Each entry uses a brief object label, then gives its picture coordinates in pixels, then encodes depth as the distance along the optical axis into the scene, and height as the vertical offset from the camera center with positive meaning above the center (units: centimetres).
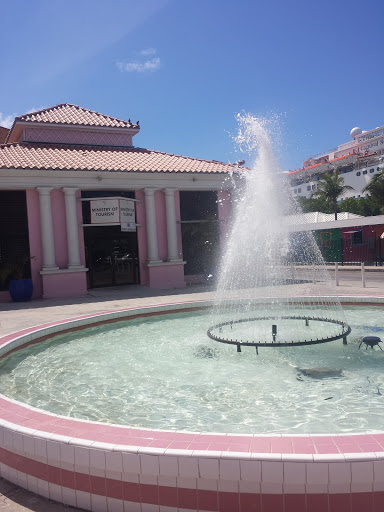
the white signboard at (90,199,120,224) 1770 +167
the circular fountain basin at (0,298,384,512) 282 -156
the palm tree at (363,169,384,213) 4606 +513
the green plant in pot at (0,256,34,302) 1571 -91
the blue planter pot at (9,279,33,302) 1569 -129
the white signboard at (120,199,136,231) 1786 +143
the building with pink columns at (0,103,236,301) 1677 +175
